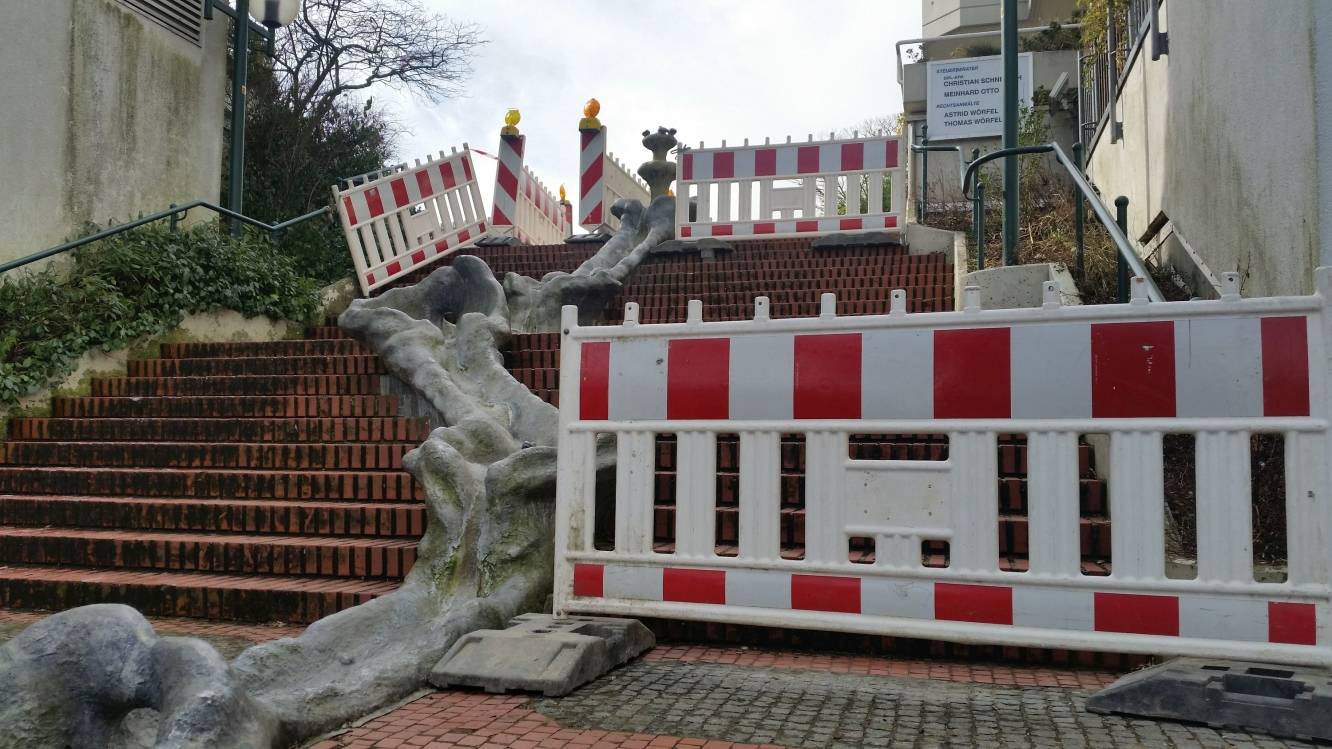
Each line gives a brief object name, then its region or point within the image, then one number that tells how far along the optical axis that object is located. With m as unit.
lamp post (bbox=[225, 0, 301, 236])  11.30
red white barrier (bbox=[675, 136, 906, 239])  12.31
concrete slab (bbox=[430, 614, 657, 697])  3.36
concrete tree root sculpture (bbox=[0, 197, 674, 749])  2.67
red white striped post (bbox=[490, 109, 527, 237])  17.05
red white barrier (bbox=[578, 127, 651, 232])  17.53
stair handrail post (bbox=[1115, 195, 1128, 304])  5.77
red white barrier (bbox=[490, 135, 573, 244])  17.08
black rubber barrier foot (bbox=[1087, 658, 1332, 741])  2.78
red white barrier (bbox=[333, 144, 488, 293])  11.25
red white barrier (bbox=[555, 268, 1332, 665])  3.14
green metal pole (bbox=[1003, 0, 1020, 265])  8.01
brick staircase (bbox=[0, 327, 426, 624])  4.72
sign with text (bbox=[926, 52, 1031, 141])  20.81
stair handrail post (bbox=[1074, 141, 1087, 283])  7.32
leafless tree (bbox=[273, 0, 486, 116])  19.20
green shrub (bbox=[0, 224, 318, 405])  7.91
